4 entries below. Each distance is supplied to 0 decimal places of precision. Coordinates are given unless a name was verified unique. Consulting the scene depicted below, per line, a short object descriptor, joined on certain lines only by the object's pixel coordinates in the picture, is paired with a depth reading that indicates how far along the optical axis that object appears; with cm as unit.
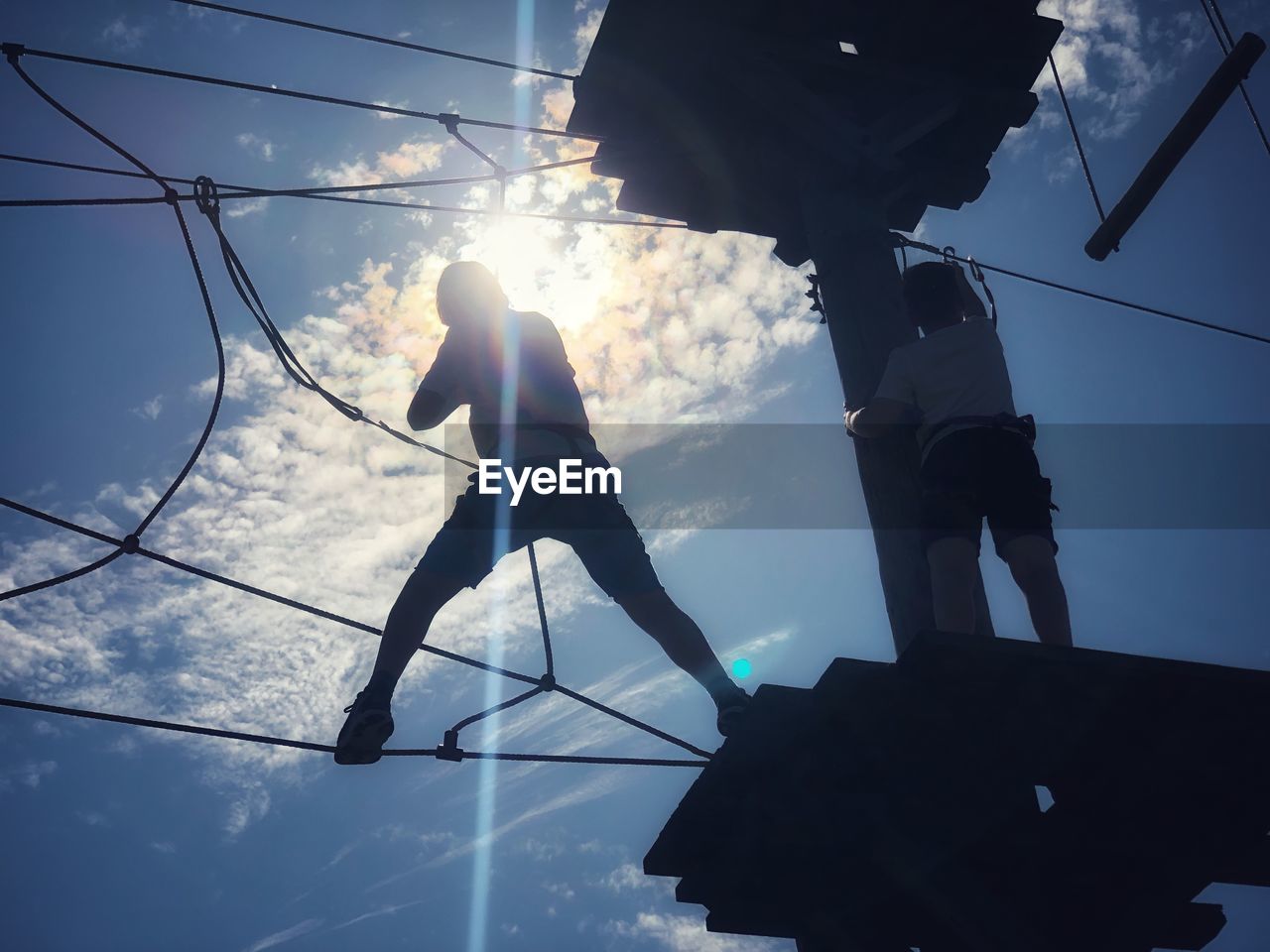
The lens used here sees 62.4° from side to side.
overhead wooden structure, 441
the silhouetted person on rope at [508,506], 348
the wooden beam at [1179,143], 427
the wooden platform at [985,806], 264
